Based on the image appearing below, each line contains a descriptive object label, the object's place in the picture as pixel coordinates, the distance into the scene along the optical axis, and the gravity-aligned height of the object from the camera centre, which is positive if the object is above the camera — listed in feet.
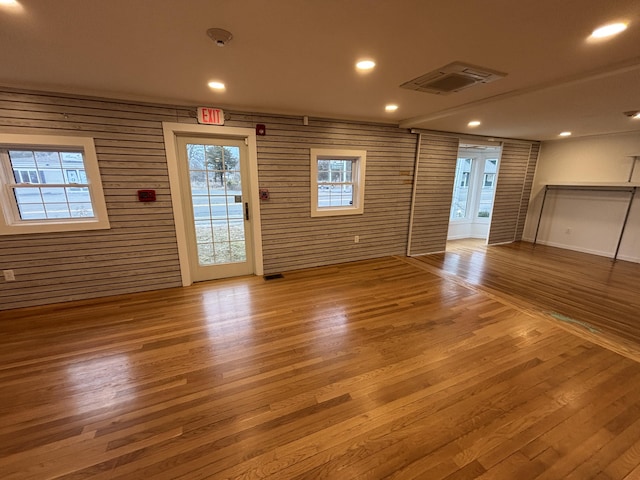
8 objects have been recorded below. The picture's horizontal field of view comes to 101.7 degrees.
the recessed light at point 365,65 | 7.03 +3.21
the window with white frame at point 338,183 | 13.75 +0.03
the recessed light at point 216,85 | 8.59 +3.20
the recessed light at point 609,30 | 5.17 +3.12
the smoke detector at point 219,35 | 5.51 +3.12
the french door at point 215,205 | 11.41 -1.03
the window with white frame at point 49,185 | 9.12 -0.16
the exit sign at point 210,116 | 10.81 +2.73
